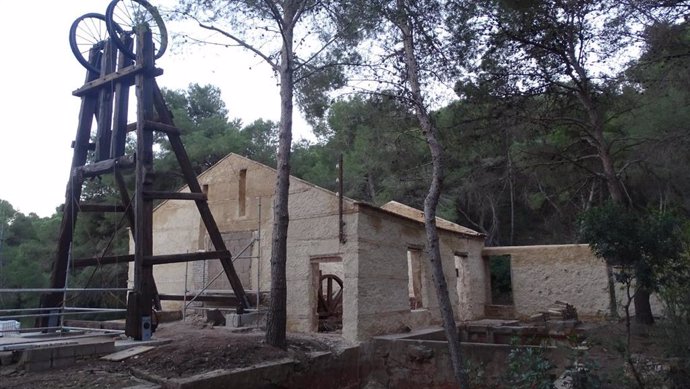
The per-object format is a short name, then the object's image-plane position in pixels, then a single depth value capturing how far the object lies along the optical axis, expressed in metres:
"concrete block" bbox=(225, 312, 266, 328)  11.48
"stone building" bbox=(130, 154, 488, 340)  11.34
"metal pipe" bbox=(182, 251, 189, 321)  12.48
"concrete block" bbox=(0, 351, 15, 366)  7.63
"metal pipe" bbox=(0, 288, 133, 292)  7.16
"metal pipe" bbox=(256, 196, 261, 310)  12.12
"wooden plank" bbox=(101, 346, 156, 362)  8.02
